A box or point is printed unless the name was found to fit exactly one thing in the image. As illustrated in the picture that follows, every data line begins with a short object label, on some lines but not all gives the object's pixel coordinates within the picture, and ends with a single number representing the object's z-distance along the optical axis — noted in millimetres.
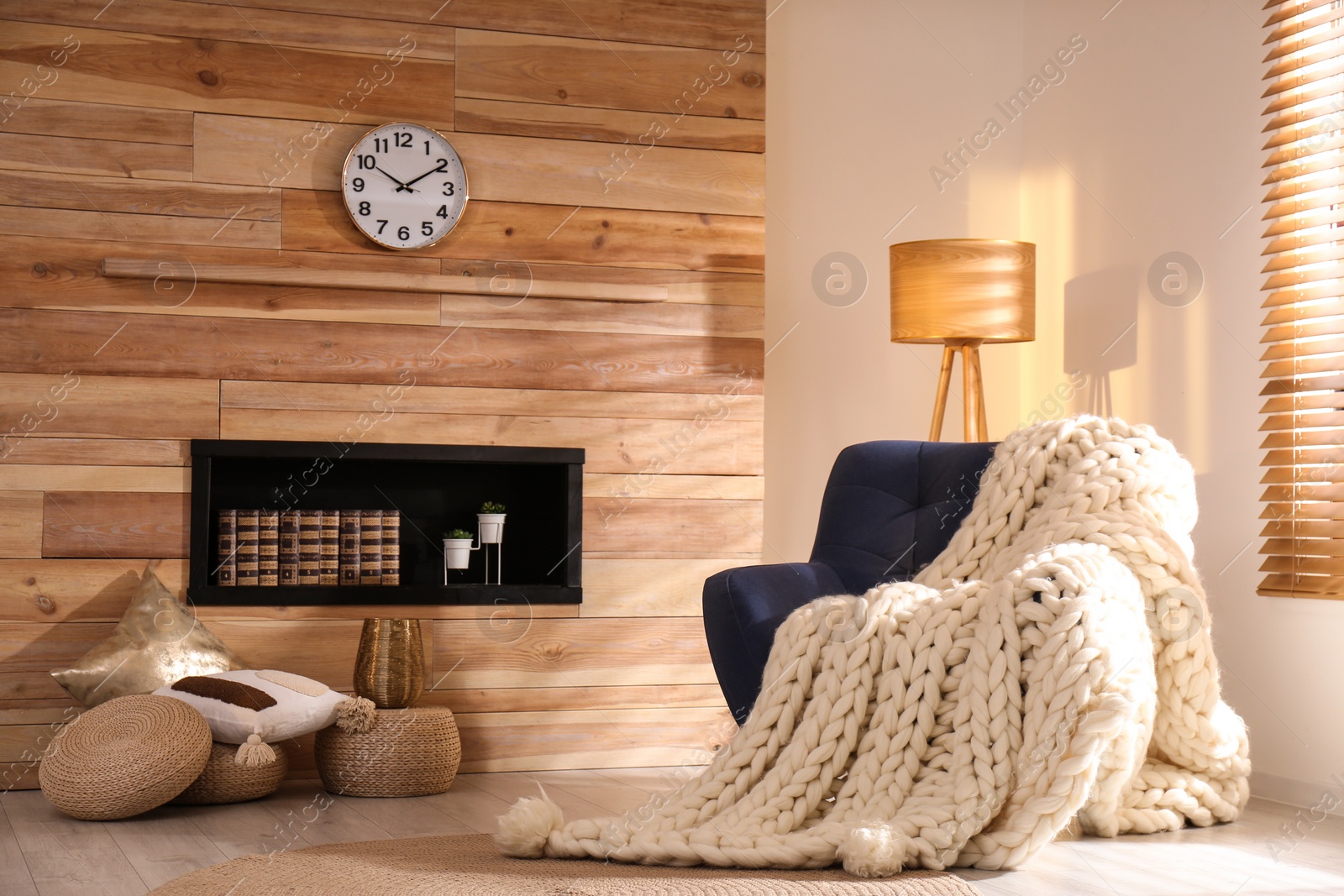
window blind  2971
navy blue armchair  2461
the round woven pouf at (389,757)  3059
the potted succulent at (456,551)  3551
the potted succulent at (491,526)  3588
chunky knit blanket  1971
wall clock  3447
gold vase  3191
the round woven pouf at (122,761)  2664
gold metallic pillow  3047
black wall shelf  3342
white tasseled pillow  2936
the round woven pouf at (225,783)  2881
